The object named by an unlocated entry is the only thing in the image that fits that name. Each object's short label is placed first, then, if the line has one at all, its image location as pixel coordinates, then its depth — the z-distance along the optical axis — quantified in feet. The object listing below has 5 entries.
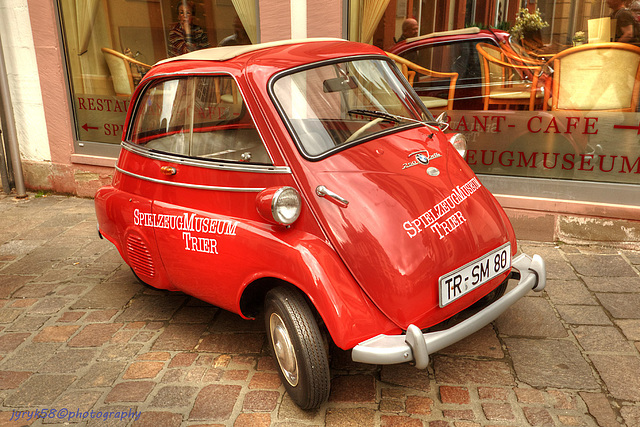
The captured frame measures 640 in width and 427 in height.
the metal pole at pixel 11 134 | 22.39
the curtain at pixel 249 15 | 19.66
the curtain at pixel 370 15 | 18.56
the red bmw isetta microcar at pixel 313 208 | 8.92
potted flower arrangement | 16.67
